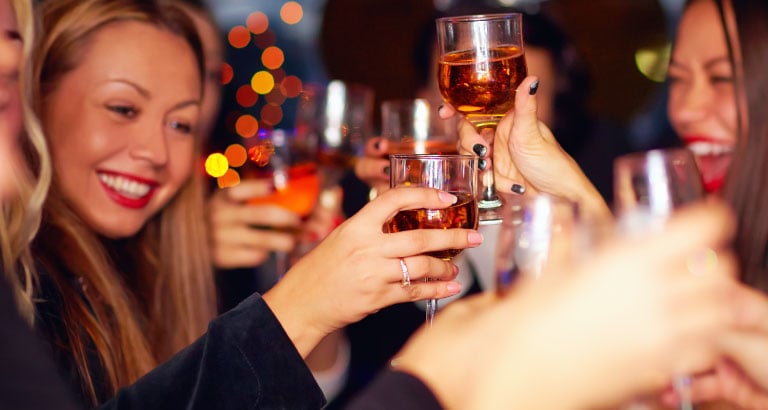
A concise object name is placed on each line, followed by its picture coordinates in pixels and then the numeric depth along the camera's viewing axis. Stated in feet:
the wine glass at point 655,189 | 3.07
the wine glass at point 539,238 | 3.06
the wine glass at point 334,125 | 8.83
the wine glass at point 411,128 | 7.63
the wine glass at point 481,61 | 5.20
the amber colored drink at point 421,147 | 7.39
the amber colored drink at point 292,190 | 8.20
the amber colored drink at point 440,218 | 4.83
